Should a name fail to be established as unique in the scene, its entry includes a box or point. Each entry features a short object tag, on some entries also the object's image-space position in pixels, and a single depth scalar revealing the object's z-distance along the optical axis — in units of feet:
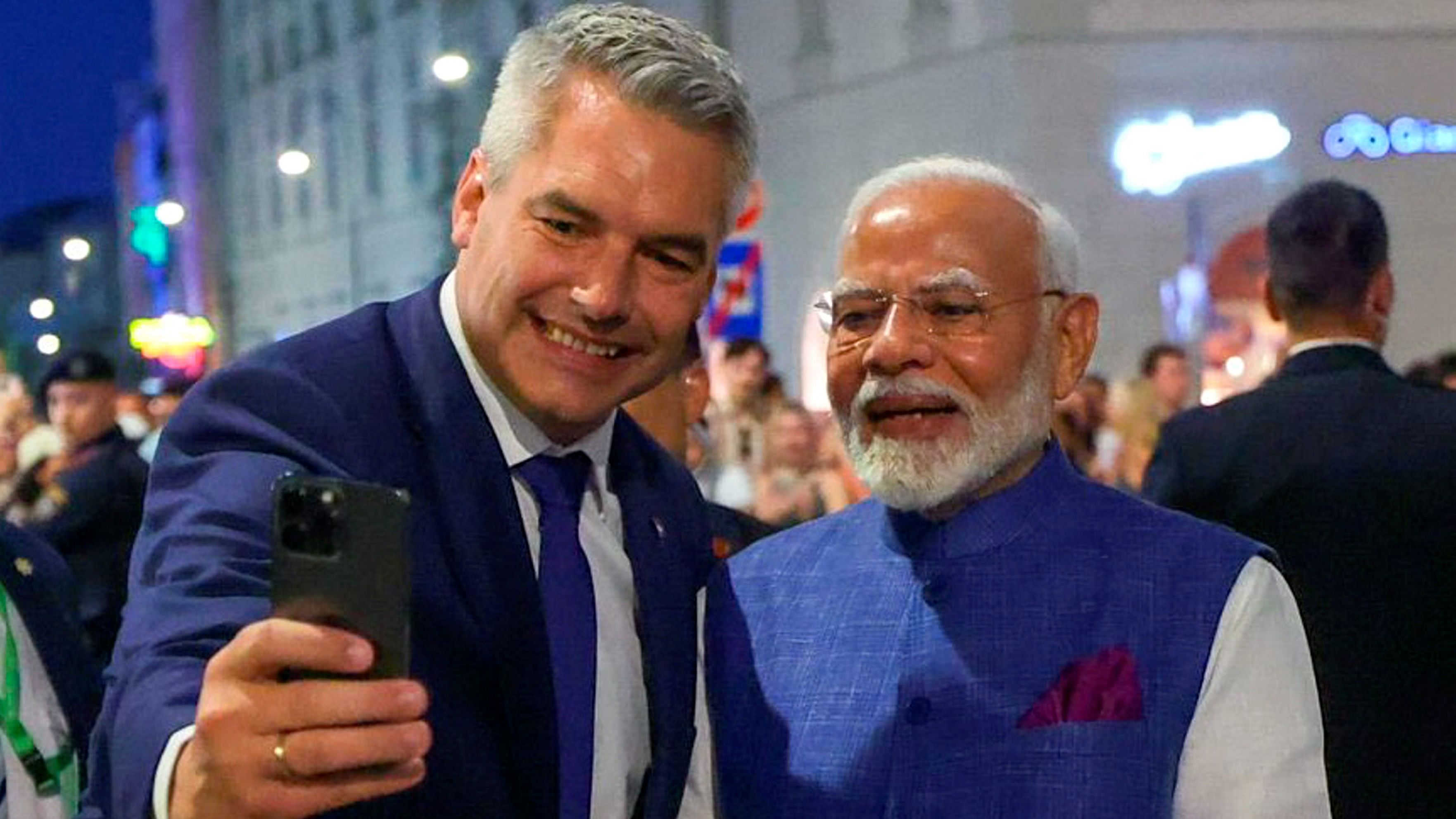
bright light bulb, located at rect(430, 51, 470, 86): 111.24
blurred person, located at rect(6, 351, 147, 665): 24.41
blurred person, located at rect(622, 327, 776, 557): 16.98
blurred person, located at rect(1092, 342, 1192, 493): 31.07
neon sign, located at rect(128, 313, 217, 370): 135.23
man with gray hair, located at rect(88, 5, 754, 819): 7.83
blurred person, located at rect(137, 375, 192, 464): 41.54
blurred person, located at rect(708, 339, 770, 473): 32.01
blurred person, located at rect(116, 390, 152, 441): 46.78
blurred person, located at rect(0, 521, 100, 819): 11.92
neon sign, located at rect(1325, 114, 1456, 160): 62.28
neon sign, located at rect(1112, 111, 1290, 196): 60.44
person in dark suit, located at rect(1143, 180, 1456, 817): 15.07
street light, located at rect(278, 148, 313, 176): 155.74
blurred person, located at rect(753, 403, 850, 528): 27.86
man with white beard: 9.25
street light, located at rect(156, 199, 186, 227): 113.39
